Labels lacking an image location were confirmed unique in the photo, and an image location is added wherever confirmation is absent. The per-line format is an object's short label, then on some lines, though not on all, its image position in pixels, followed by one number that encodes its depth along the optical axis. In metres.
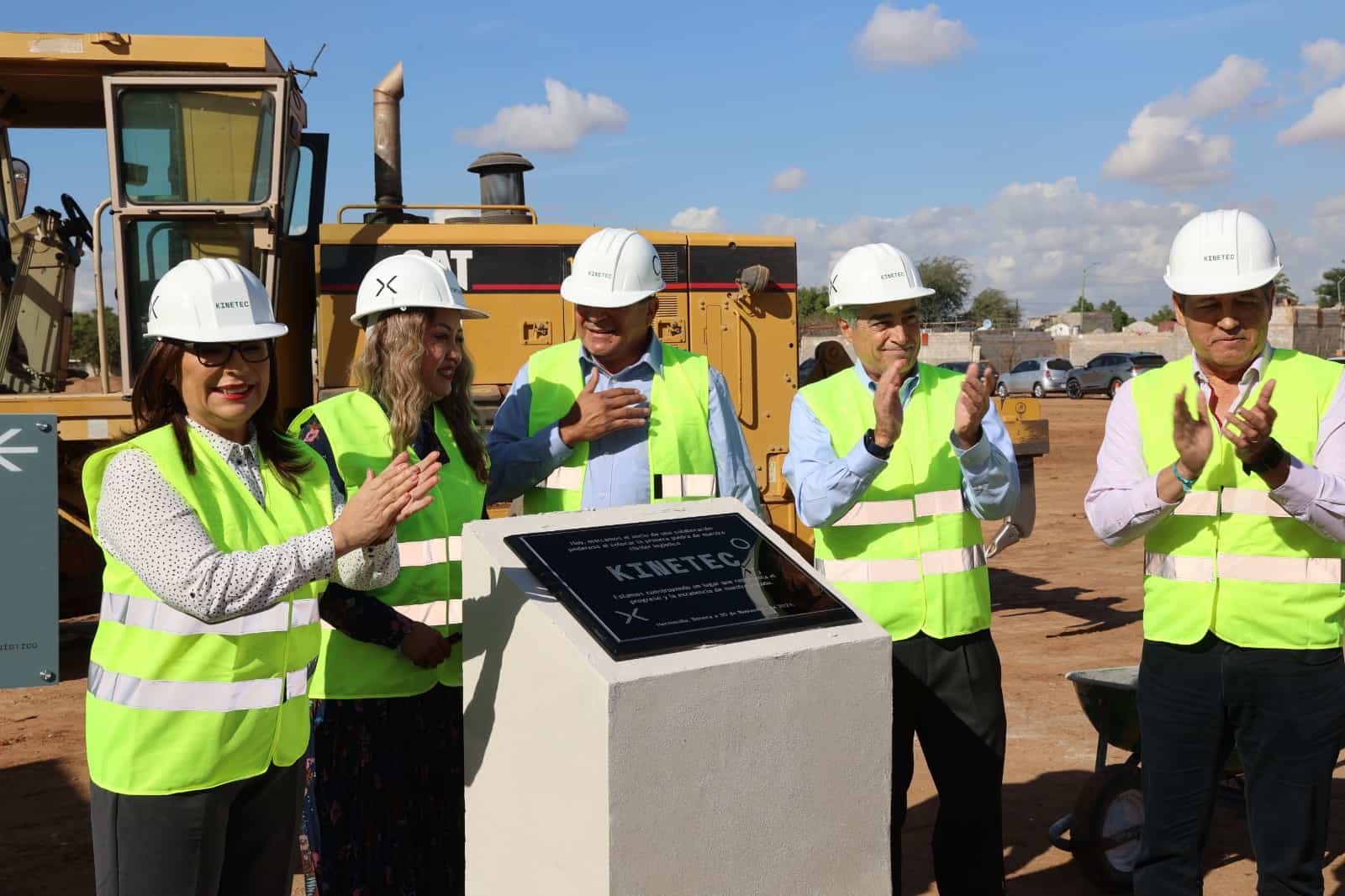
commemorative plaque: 2.52
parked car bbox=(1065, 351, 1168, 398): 35.25
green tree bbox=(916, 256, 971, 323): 71.06
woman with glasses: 2.33
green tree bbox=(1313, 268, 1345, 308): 75.00
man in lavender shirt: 2.95
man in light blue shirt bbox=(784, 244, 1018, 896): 3.39
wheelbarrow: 4.44
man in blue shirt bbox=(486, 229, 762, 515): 3.43
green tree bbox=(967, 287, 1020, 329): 74.00
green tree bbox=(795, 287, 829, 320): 58.88
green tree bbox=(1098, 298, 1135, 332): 81.44
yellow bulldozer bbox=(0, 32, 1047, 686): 6.42
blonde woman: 2.92
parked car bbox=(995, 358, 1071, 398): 37.03
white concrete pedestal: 2.34
